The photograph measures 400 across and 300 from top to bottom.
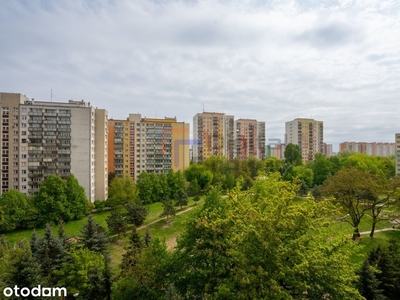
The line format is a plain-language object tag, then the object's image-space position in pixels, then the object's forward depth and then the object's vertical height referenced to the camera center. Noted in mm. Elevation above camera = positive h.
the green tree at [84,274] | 14953 -8309
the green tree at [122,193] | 36225 -6567
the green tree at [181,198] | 36828 -7375
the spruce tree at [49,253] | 17766 -7983
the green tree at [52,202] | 31484 -6931
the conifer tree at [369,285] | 12836 -7031
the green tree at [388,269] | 13888 -6864
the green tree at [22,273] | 13375 -6864
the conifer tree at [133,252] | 16008 -7405
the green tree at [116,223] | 26156 -7862
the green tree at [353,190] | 24875 -4030
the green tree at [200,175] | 48500 -4998
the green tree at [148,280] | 12203 -6681
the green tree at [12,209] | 29359 -7514
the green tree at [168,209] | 31703 -7745
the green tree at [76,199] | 33412 -7019
